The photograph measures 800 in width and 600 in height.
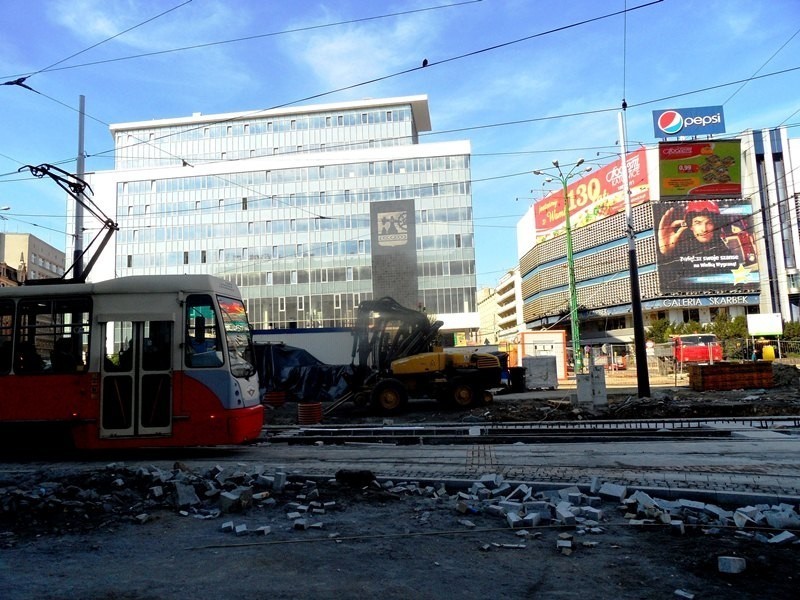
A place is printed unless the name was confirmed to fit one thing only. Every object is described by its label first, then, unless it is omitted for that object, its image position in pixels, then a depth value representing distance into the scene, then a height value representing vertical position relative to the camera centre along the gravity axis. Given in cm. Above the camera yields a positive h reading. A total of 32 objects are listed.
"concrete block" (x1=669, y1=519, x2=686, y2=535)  497 -143
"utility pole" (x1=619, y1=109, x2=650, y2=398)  1906 +105
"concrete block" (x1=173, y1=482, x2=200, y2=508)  628 -132
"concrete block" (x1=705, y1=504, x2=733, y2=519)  522 -139
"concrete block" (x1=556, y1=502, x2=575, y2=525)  526 -139
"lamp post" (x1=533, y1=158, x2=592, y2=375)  3319 +358
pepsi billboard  7462 +2922
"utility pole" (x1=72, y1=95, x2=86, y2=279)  2056 +578
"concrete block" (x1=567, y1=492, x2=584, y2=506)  593 -139
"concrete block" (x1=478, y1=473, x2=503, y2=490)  671 -135
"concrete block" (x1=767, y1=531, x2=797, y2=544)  457 -143
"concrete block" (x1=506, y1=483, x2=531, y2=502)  618 -138
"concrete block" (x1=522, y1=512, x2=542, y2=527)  526 -140
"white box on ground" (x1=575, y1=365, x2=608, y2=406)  1716 -83
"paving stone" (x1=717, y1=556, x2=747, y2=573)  403 -143
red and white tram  969 +17
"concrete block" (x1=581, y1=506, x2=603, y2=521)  540 -141
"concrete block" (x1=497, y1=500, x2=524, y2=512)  566 -138
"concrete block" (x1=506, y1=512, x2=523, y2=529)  526 -141
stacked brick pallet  2436 -93
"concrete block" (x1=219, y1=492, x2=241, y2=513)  605 -135
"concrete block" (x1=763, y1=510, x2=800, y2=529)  495 -140
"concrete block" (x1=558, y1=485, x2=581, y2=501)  600 -136
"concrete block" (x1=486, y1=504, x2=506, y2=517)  564 -141
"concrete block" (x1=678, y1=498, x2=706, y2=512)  548 -139
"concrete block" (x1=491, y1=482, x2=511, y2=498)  636 -138
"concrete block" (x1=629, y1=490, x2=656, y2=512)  551 -136
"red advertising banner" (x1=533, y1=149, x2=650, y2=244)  7875 +2348
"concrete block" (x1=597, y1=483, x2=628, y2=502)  607 -138
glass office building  6956 +1890
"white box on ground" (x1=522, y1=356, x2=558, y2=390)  2692 -61
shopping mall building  7469 +1591
